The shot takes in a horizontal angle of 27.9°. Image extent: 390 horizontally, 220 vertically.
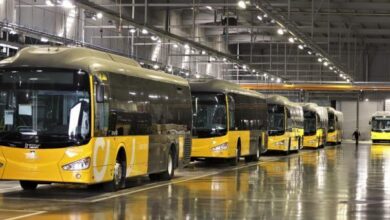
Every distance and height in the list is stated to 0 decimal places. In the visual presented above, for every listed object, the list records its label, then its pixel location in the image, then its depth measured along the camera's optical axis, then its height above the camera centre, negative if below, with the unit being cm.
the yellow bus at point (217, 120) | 2888 -1
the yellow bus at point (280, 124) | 4234 -18
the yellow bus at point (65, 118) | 1664 +1
